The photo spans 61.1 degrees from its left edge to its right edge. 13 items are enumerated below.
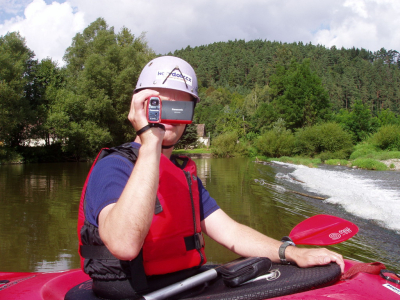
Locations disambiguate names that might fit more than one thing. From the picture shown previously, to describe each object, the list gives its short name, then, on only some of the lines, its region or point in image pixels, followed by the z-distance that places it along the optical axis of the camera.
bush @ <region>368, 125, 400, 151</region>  31.26
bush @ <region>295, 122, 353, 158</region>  35.28
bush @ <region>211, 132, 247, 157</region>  44.12
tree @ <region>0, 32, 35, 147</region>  24.02
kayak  1.42
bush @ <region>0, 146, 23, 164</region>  24.53
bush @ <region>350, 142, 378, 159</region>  31.92
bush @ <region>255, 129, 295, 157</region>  40.17
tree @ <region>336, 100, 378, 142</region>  44.66
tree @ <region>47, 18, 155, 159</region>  26.03
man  1.24
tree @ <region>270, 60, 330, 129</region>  52.81
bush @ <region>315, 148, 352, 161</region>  34.19
